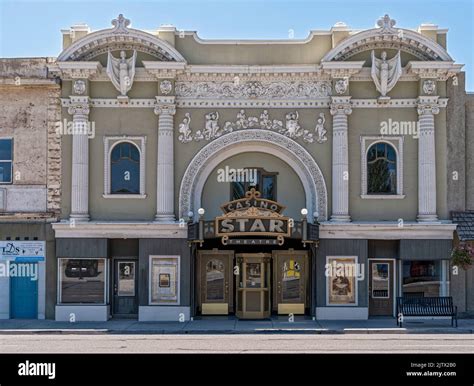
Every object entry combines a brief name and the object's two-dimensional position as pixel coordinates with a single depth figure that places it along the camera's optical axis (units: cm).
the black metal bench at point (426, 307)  2094
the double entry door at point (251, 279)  2275
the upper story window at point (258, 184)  2347
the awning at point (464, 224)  2169
